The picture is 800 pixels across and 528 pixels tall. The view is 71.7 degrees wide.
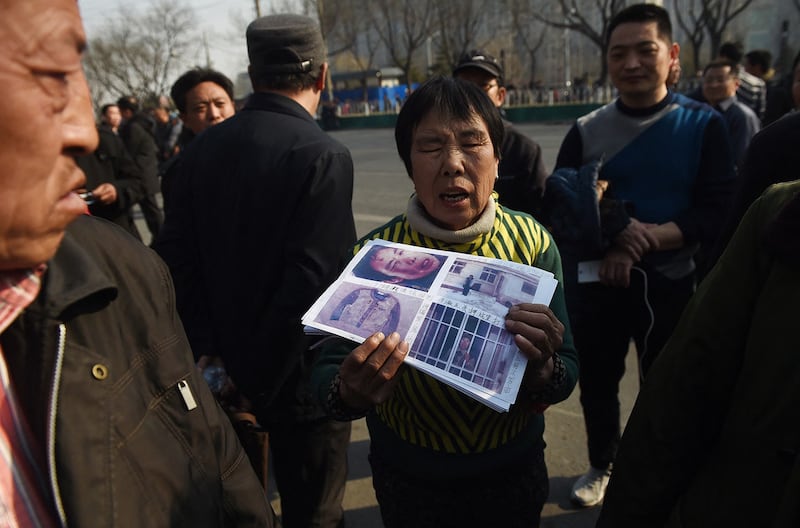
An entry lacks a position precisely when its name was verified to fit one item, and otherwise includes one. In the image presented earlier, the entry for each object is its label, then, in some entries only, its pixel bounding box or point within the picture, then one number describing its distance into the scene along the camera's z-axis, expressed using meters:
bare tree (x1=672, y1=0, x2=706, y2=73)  27.35
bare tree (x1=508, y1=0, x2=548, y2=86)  33.84
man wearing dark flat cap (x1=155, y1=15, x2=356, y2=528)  1.89
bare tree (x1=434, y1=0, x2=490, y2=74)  38.22
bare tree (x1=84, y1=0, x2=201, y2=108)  44.44
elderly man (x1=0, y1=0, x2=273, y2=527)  0.71
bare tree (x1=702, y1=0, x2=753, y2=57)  25.51
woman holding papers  1.50
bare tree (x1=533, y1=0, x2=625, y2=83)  26.09
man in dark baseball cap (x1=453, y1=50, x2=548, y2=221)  3.03
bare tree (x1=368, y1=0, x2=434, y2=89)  39.03
